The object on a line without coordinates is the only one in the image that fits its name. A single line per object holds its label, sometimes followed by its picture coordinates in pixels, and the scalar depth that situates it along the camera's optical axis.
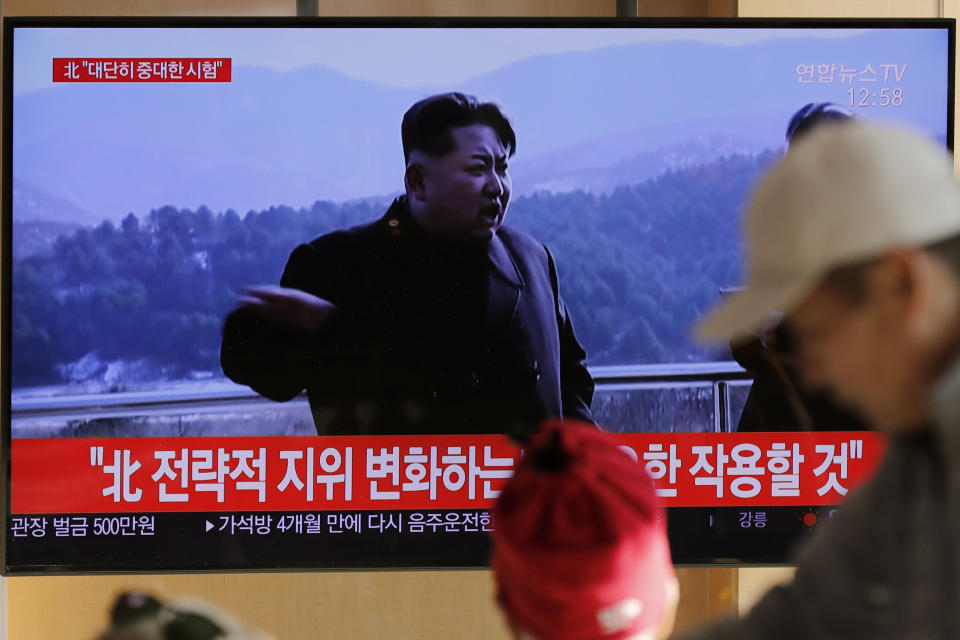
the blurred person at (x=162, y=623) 3.70
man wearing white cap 3.05
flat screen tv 4.74
